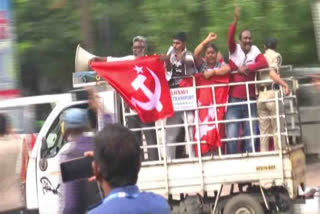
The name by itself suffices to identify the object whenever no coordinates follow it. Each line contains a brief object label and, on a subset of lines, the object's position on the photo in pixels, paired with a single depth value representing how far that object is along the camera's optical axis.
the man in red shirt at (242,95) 13.67
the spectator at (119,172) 4.63
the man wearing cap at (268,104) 13.57
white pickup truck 13.52
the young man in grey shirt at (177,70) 13.91
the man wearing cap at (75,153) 8.98
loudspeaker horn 15.03
